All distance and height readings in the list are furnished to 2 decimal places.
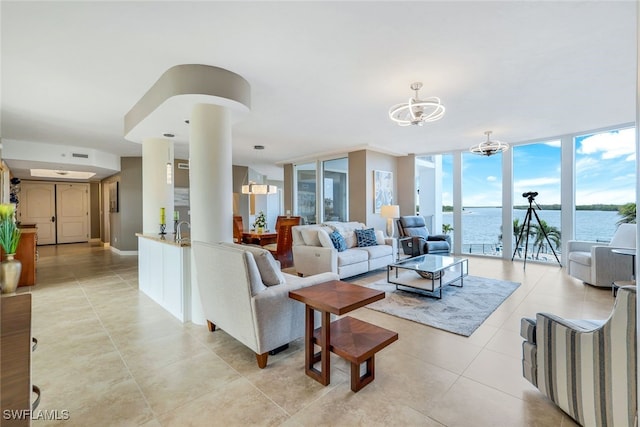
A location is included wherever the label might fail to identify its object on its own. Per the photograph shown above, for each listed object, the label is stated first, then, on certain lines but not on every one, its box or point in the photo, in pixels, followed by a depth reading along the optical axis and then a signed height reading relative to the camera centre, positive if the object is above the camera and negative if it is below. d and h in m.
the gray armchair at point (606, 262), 4.00 -0.80
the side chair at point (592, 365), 1.29 -0.83
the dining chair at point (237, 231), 6.21 -0.44
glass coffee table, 3.75 -1.00
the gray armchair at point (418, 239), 5.71 -0.62
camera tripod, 5.76 -0.28
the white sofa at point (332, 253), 4.42 -0.72
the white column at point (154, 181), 4.50 +0.52
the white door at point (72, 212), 9.49 +0.04
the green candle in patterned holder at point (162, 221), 4.08 -0.14
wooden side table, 1.89 -0.95
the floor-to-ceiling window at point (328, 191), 7.58 +0.57
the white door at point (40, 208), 8.83 +0.18
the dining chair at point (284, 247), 5.42 -0.69
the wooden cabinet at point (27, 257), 4.55 -0.73
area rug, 3.01 -1.20
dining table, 6.16 -0.58
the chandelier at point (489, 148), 4.87 +1.12
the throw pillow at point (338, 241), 4.72 -0.51
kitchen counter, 3.16 -0.34
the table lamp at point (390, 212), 6.01 -0.02
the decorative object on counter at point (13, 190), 7.34 +0.66
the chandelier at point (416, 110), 3.04 +1.17
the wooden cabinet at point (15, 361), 0.93 -0.51
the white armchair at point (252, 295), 2.12 -0.68
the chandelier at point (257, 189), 7.06 +0.59
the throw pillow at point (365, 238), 5.23 -0.51
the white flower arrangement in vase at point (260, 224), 6.52 -0.29
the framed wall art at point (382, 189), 6.98 +0.58
